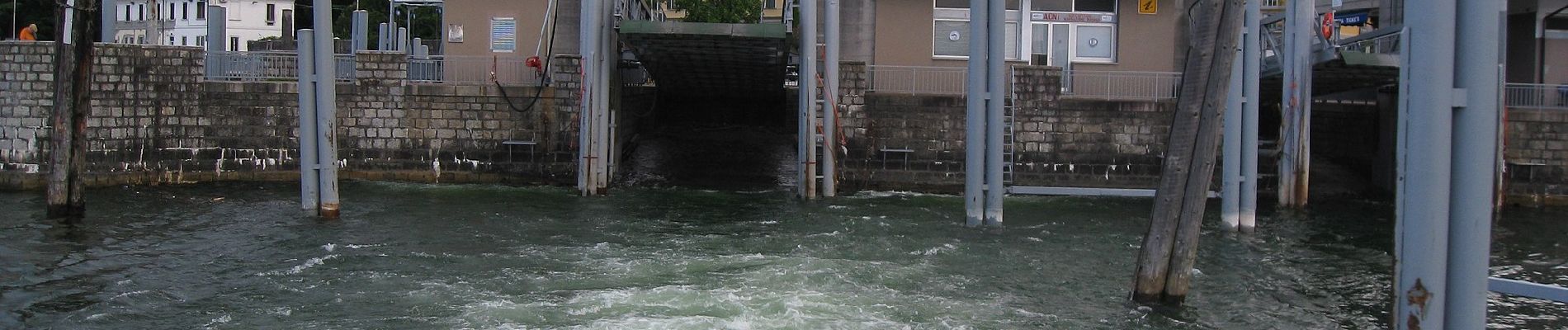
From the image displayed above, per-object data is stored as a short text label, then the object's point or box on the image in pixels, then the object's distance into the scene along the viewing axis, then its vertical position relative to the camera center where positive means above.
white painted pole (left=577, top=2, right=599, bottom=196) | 22.73 +0.80
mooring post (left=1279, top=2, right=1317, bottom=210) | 22.30 +0.84
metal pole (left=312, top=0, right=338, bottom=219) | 17.34 +0.57
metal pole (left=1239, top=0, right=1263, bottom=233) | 17.38 +0.48
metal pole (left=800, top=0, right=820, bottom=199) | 22.81 +0.91
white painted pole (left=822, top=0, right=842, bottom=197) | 23.20 +0.49
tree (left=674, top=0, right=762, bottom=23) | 47.75 +4.74
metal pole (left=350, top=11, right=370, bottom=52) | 30.42 +2.43
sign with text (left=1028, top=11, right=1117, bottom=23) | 29.83 +2.95
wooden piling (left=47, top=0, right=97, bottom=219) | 16.98 +0.35
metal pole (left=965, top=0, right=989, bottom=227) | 16.20 +0.51
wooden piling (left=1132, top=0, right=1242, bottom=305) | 10.68 +0.16
